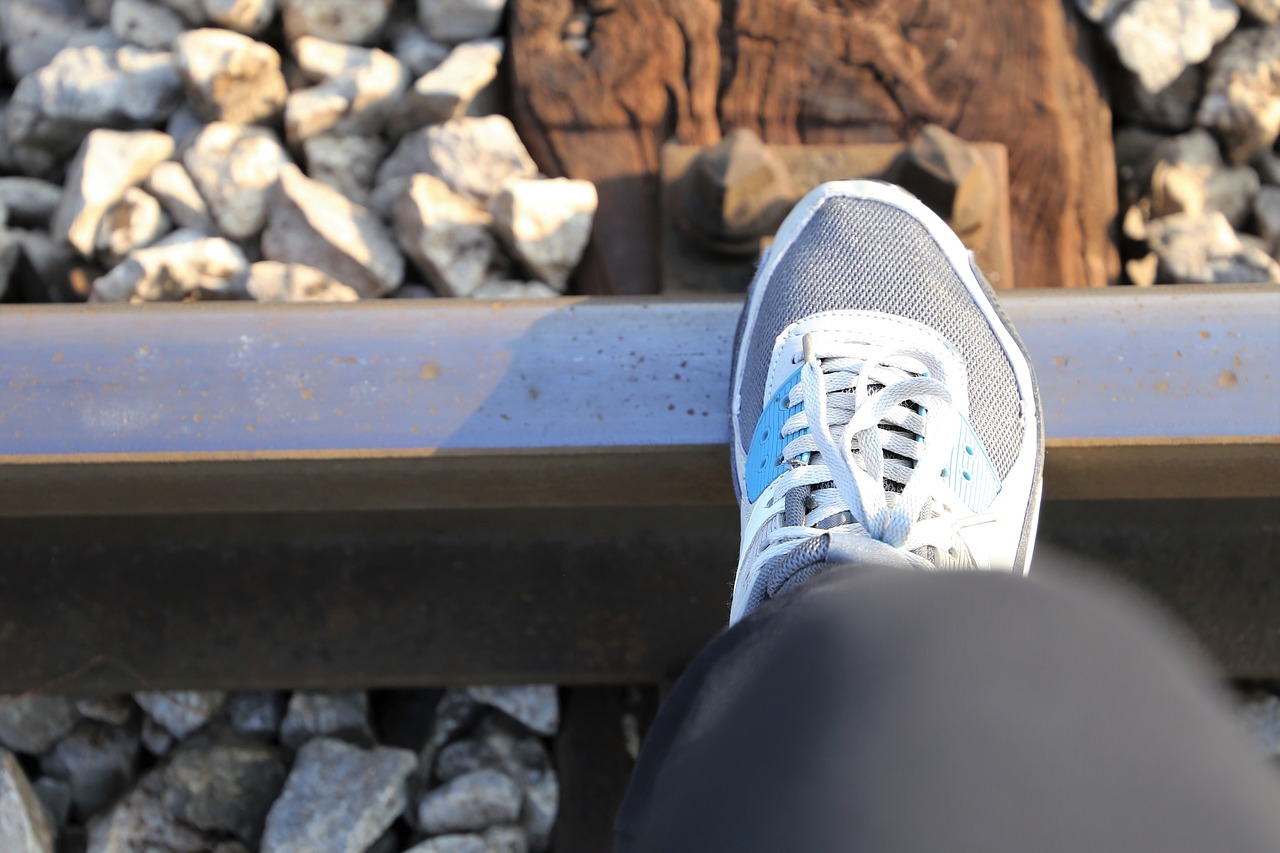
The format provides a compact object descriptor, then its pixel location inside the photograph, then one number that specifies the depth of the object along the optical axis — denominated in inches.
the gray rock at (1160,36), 42.4
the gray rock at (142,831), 38.1
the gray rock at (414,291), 41.3
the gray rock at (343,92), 42.0
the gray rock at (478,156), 41.3
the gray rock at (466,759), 38.4
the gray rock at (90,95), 42.8
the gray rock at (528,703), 38.8
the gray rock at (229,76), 41.7
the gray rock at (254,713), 39.3
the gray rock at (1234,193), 43.3
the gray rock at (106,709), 39.3
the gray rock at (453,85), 41.5
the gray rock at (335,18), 42.7
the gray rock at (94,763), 39.2
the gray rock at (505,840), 37.7
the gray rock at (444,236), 40.2
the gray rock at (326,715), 38.9
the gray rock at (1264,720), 39.0
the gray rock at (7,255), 41.9
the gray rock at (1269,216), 42.7
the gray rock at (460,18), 42.1
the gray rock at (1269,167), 43.6
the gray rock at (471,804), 37.8
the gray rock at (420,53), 42.9
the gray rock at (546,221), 40.0
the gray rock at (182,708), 38.9
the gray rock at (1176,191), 42.3
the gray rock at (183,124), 43.1
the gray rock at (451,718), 38.8
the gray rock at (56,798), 39.0
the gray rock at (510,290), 40.5
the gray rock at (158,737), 39.3
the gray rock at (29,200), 43.0
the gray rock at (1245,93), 42.7
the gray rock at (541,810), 38.3
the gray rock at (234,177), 41.5
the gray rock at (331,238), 40.5
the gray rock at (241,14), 42.4
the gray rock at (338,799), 37.5
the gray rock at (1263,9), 43.0
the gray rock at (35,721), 39.0
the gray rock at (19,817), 37.7
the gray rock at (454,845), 37.6
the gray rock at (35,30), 44.4
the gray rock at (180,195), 41.6
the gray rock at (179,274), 40.3
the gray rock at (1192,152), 42.9
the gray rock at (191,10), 42.8
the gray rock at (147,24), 43.3
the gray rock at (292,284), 40.0
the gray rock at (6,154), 43.9
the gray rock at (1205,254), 41.5
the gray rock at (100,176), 41.5
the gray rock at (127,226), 41.6
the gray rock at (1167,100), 43.4
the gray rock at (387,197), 41.7
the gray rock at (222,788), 38.2
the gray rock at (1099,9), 42.6
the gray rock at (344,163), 42.3
